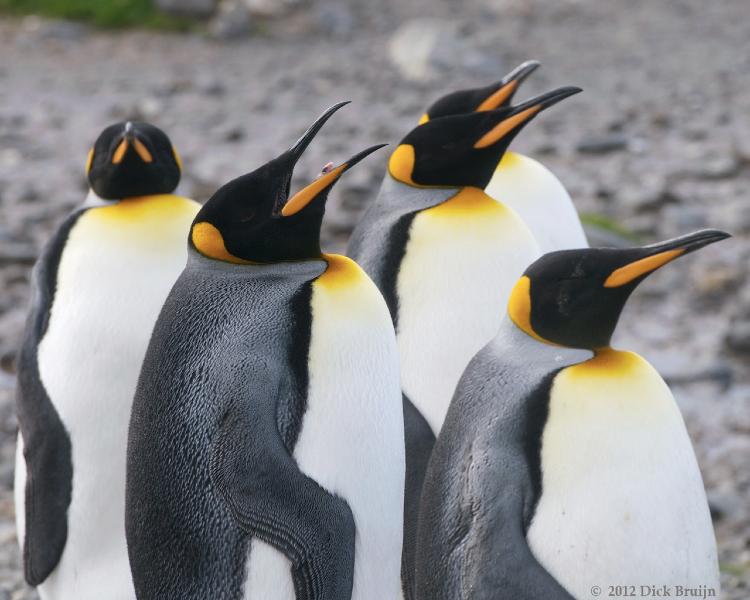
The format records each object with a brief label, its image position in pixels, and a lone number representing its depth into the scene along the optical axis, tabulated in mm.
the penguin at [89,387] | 6523
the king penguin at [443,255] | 6648
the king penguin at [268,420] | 4996
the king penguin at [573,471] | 5098
